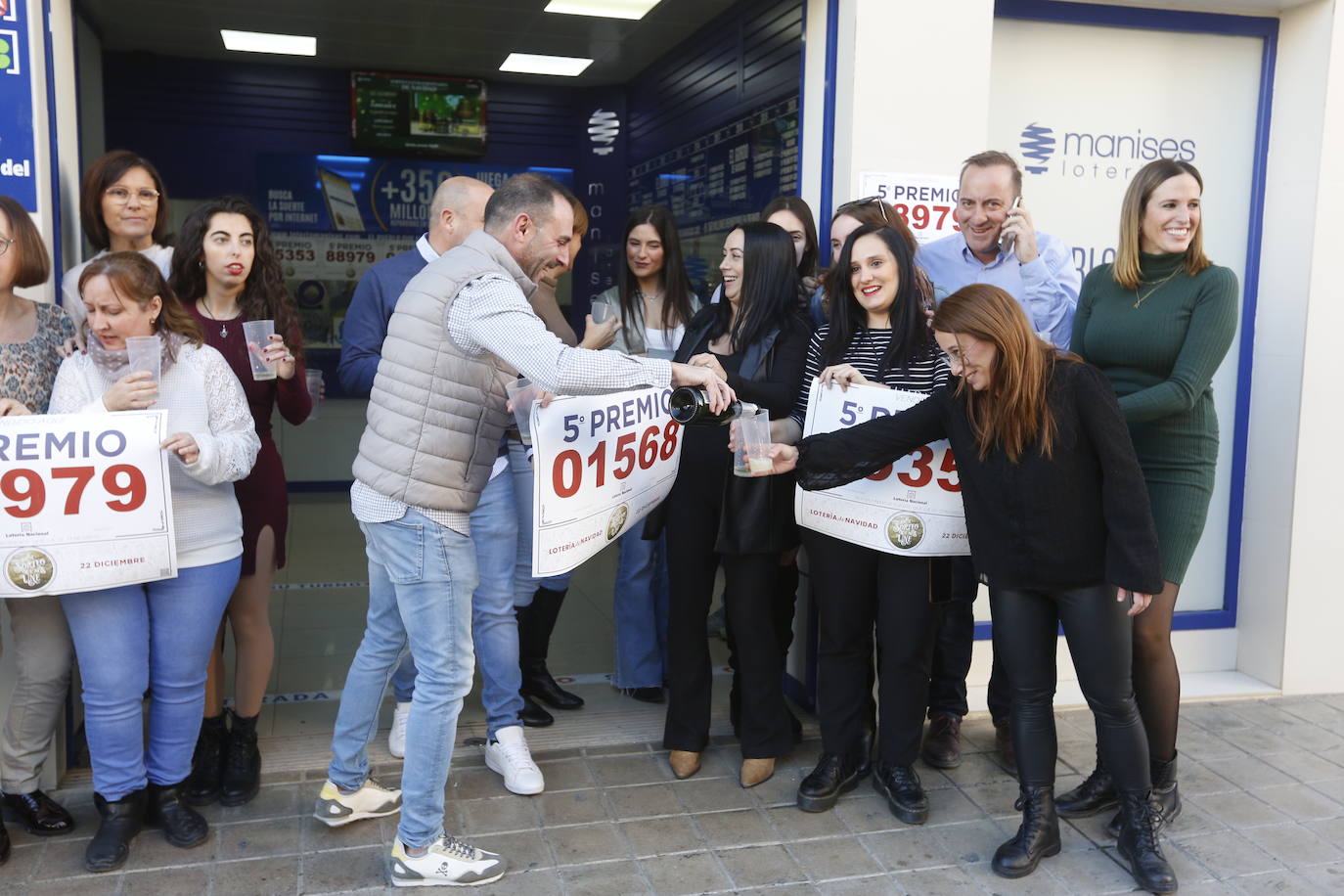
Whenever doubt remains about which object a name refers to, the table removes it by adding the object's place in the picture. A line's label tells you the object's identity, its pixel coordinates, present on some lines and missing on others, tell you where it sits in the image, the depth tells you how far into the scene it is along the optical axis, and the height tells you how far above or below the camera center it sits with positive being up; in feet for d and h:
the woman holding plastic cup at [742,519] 11.40 -2.11
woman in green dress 10.67 -0.48
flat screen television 26.89 +4.31
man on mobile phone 11.84 +0.38
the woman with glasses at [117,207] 11.20 +0.82
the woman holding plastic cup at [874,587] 10.98 -2.66
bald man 12.56 +0.24
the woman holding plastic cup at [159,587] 9.84 -2.57
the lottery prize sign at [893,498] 10.88 -1.77
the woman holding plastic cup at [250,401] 11.02 -1.03
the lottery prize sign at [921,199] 13.26 +1.29
